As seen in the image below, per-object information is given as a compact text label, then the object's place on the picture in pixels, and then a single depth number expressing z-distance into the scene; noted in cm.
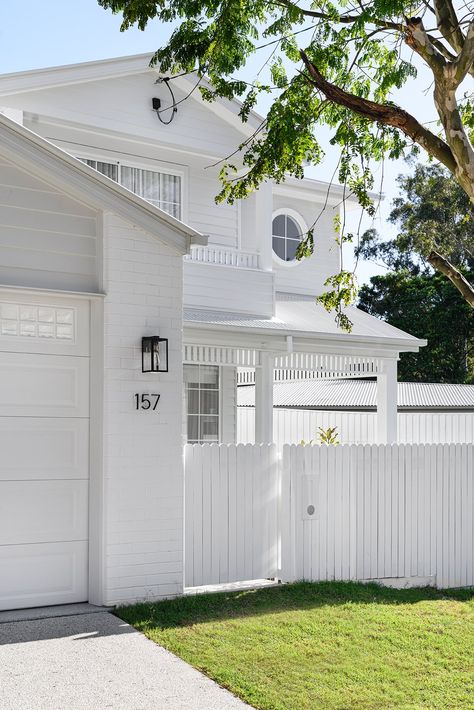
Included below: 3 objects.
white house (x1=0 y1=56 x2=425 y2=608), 774
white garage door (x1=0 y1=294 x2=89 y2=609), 768
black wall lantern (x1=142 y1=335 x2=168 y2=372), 807
